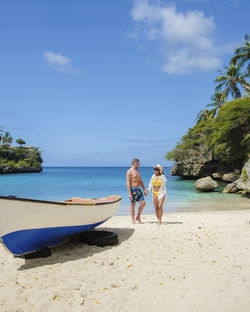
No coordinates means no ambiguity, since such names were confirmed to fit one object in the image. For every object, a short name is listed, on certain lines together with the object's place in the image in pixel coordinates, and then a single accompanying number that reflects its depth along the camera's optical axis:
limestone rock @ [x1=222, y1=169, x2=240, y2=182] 28.40
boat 4.38
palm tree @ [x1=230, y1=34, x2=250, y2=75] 27.42
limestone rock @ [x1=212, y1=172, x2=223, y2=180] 32.31
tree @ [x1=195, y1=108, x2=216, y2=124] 48.74
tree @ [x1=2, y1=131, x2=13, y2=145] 80.97
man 7.20
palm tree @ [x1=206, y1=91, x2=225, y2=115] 39.06
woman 7.08
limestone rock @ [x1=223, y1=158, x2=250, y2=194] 16.52
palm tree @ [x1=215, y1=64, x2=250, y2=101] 33.69
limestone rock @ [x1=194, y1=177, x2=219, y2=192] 20.61
